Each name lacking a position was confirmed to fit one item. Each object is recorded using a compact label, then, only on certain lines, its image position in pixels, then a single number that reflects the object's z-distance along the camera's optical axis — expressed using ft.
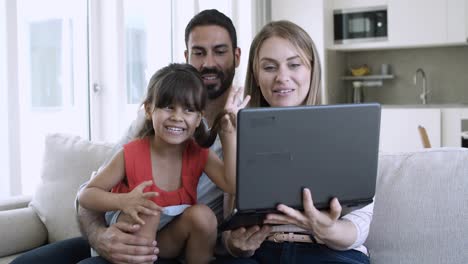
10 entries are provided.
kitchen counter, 15.97
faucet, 18.00
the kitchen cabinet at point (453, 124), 15.66
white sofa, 5.15
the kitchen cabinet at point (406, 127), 15.97
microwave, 17.30
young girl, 4.79
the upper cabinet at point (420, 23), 16.29
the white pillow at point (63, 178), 7.07
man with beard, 4.87
